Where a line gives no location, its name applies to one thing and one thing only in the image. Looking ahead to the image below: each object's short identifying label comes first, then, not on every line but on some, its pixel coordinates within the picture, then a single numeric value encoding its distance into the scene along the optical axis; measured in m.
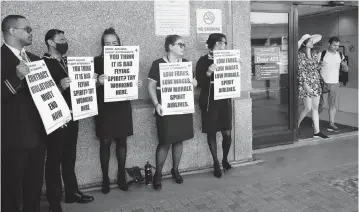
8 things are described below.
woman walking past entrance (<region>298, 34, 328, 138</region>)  7.43
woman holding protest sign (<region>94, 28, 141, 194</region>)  4.75
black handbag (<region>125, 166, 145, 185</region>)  5.21
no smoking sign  5.72
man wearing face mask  4.04
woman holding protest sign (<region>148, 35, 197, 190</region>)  4.96
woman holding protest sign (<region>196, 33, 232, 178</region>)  5.31
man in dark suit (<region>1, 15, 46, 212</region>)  3.36
